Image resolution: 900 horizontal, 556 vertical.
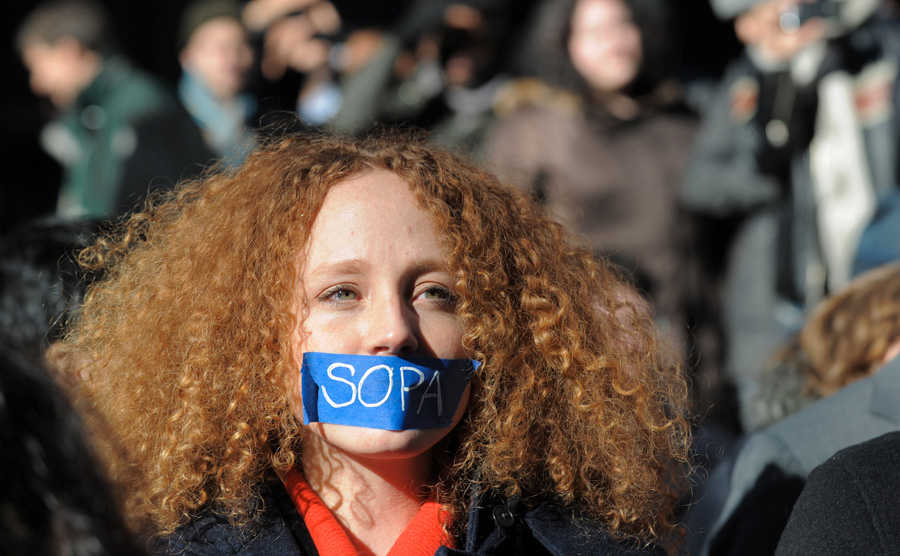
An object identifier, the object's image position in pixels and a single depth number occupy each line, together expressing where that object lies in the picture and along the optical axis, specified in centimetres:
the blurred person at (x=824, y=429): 206
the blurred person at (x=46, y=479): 96
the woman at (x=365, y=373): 163
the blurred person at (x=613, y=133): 389
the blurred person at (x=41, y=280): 212
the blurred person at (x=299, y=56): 486
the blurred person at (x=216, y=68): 438
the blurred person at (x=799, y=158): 386
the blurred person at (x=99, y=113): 396
